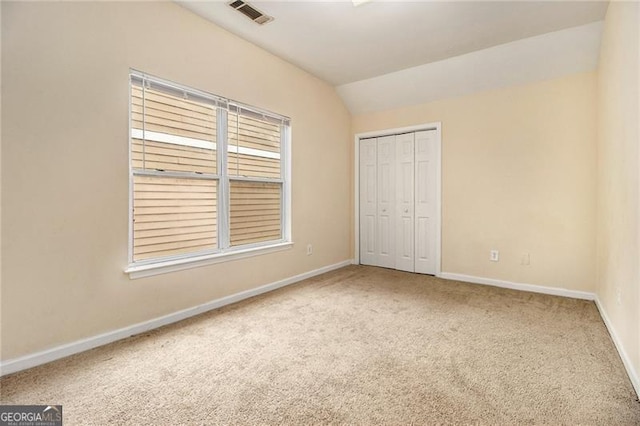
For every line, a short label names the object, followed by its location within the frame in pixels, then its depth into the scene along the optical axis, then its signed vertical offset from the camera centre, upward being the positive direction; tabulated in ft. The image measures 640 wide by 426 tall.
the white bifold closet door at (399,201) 14.10 +0.48
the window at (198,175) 8.27 +1.14
